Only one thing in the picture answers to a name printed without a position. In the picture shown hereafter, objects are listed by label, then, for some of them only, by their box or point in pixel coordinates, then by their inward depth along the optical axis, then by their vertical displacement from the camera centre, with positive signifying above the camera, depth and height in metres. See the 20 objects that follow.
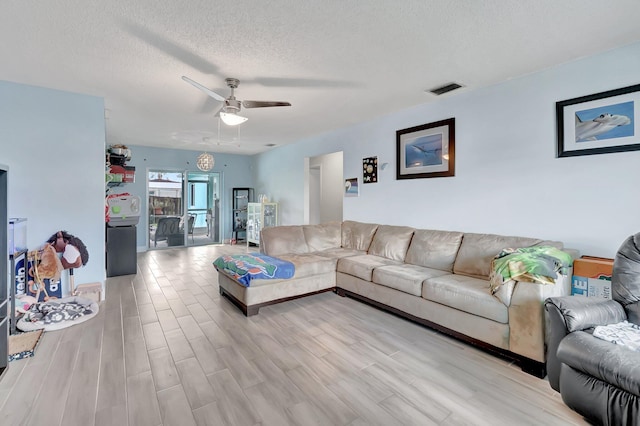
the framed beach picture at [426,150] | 3.79 +0.83
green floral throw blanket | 2.21 -0.44
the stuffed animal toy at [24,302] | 3.02 -0.95
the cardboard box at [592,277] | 2.37 -0.55
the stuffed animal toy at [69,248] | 3.40 -0.42
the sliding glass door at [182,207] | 7.65 +0.14
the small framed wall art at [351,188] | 5.17 +0.42
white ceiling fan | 3.04 +1.10
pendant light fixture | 4.79 +0.82
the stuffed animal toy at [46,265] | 3.24 -0.58
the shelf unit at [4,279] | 2.12 -0.47
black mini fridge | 4.89 -0.64
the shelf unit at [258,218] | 7.58 -0.16
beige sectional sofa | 2.26 -0.70
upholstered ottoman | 3.22 -0.85
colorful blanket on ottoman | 3.22 -0.64
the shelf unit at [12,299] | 2.68 -0.79
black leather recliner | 1.51 -0.80
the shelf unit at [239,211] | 8.70 +0.02
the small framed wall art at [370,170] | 4.80 +0.69
